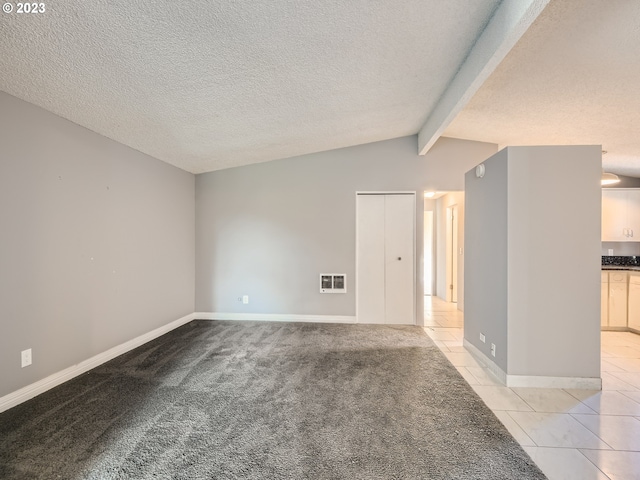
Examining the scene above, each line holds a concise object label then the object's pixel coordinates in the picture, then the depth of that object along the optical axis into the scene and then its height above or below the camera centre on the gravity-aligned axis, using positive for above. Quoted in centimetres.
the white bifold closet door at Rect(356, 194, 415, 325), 417 -37
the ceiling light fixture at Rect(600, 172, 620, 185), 354 +76
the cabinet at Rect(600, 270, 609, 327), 386 -102
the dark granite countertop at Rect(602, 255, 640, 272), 446 -45
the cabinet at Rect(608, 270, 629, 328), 382 -93
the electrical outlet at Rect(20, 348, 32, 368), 209 -96
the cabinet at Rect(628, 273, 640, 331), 369 -95
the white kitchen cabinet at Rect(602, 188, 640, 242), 425 +32
